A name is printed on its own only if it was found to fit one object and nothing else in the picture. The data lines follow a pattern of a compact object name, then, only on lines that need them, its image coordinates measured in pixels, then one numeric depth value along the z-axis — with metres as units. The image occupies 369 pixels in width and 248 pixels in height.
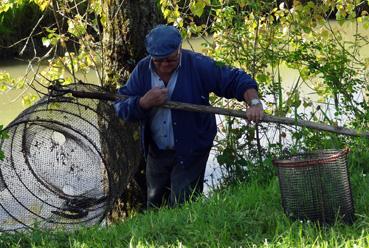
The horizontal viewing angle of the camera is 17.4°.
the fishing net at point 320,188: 6.53
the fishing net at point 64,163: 9.80
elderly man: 8.40
